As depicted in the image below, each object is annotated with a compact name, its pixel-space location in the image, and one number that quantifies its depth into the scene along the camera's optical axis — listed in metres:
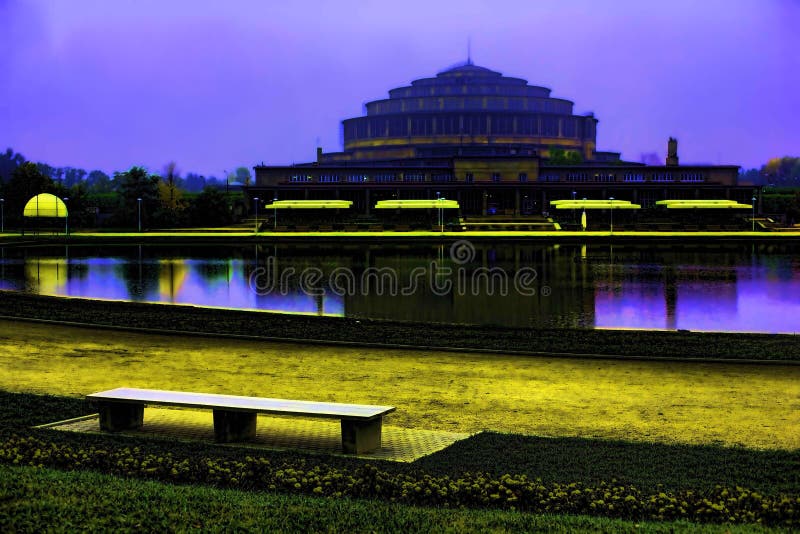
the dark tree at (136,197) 117.00
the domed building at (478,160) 128.12
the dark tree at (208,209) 117.75
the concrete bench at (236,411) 12.52
